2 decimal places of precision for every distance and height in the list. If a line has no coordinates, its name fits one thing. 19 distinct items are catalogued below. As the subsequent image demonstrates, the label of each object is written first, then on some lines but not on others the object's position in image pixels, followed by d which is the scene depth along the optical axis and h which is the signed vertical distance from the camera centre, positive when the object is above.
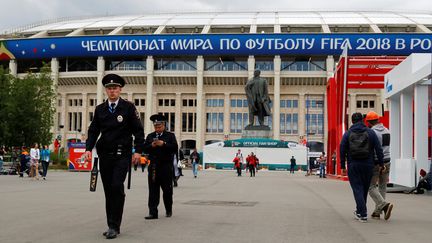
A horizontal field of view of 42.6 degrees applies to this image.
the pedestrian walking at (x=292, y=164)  40.34 -1.41
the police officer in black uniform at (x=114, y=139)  6.61 +0.05
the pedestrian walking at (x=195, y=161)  27.24 -0.86
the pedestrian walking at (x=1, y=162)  29.78 -1.08
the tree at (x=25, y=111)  40.75 +2.38
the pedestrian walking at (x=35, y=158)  23.36 -0.66
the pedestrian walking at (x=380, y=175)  8.65 -0.48
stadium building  67.19 +10.10
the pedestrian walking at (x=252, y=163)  31.08 -1.04
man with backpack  8.35 -0.18
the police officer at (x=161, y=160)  8.52 -0.26
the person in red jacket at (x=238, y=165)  31.19 -1.17
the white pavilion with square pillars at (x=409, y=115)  16.11 +0.95
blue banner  64.06 +11.98
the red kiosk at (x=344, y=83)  25.59 +3.31
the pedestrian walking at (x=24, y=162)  26.76 -0.95
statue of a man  43.78 +3.77
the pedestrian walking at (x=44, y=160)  22.94 -0.73
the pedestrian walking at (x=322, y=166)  32.53 -1.23
